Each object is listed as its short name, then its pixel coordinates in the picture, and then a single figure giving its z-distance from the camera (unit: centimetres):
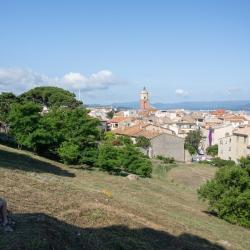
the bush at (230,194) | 2097
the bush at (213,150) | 7217
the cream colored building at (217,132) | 7653
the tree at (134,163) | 3366
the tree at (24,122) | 3152
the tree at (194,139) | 7508
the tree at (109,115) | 11941
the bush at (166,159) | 5240
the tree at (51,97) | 5702
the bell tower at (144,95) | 13742
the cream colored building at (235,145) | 5630
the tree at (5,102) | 4509
